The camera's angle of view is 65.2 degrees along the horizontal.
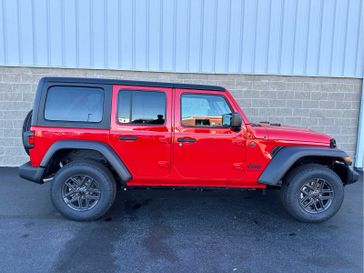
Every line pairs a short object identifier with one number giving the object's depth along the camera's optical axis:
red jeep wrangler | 3.80
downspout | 6.83
